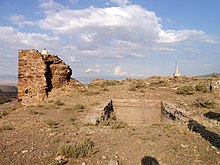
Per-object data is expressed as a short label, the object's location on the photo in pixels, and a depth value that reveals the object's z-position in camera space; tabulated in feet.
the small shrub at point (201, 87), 43.88
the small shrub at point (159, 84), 55.48
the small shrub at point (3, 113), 28.36
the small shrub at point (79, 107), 30.24
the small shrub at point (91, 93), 40.81
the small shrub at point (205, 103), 31.11
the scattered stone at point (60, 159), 13.30
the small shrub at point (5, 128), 20.16
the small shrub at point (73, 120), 23.75
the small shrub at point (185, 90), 41.93
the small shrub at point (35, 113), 27.34
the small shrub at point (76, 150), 14.17
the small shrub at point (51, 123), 21.75
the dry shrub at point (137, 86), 47.34
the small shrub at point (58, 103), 32.35
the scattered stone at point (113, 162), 13.47
